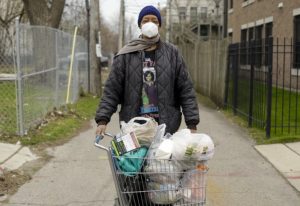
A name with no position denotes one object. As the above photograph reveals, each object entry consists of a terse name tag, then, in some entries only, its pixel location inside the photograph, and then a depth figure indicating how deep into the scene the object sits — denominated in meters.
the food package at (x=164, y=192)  3.44
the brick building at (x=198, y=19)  43.40
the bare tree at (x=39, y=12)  17.39
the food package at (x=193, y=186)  3.44
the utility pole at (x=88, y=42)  19.06
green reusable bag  3.43
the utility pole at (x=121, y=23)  32.70
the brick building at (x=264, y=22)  17.53
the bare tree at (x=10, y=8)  36.25
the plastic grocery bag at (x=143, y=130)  3.65
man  4.24
